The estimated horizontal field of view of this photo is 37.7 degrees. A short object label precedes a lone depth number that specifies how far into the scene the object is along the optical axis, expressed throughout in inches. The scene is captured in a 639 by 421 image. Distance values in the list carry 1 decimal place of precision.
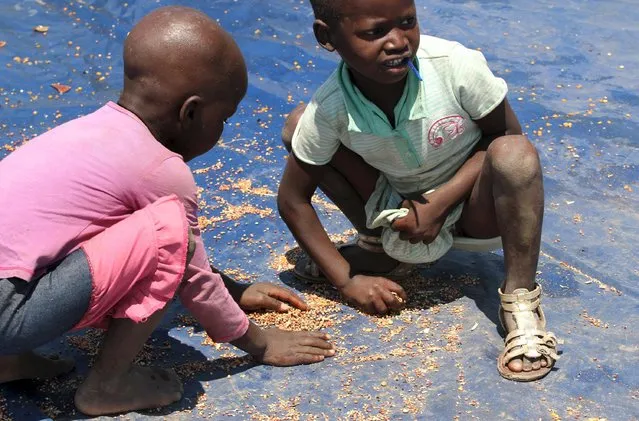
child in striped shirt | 104.0
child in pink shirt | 89.4
